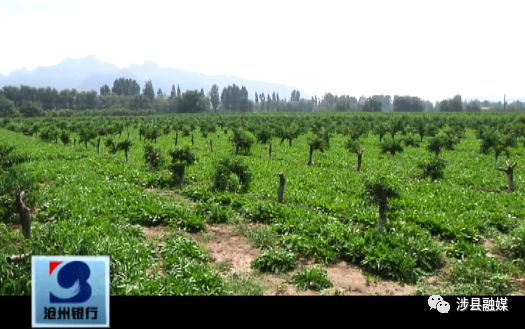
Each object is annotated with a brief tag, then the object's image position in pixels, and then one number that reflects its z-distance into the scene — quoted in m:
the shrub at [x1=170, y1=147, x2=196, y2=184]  23.39
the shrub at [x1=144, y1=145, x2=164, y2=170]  25.70
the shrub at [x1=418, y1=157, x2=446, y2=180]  23.41
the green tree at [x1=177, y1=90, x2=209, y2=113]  150.50
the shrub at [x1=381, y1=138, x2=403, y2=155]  32.06
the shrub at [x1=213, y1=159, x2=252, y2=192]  19.39
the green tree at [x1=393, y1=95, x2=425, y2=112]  154.27
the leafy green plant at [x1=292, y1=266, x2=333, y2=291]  10.04
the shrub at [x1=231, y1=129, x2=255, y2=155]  36.44
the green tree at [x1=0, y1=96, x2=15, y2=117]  122.06
